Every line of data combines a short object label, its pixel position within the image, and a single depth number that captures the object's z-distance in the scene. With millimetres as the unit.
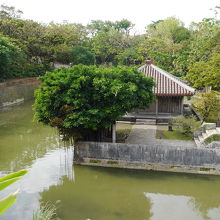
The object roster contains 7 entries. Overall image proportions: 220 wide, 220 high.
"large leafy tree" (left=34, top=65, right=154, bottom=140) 11023
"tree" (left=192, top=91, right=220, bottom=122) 15857
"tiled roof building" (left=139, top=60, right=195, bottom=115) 16750
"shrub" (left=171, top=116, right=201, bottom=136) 14599
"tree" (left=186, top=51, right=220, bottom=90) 17922
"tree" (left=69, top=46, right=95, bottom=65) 40406
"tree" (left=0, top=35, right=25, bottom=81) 25866
